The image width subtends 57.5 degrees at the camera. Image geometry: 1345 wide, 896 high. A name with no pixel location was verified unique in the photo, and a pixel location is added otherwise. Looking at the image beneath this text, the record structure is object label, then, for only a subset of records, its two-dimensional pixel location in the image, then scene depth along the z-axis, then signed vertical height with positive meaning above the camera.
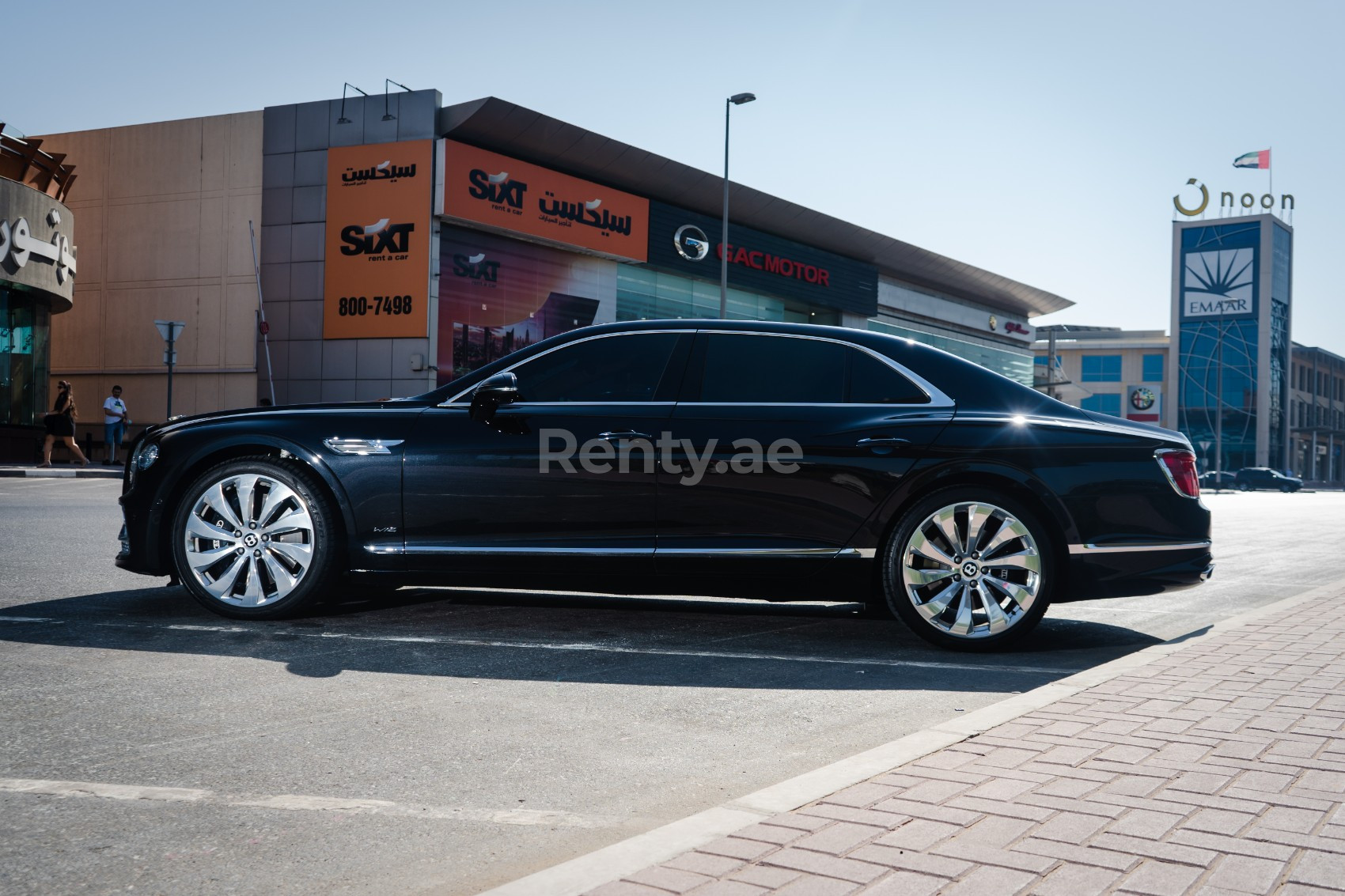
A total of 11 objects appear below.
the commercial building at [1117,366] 99.94 +8.04
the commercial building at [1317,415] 101.31 +4.55
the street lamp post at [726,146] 31.42 +8.08
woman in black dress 23.27 +0.29
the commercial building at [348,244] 30.72 +5.40
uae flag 91.50 +22.98
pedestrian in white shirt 24.92 +0.39
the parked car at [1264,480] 67.06 -0.74
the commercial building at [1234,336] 92.94 +10.00
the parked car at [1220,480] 68.81 -0.84
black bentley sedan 5.59 -0.18
